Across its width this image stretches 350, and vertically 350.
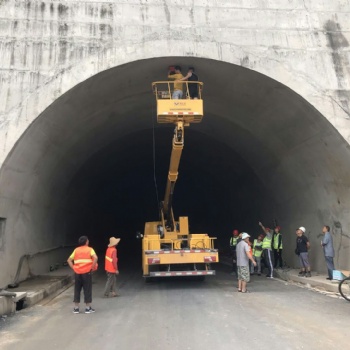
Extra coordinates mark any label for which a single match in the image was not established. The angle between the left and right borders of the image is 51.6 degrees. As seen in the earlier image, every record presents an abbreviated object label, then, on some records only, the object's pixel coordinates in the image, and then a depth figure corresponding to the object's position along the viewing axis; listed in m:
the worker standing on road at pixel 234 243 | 13.60
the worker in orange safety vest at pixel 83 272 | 7.09
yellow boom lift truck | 9.67
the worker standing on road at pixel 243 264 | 9.25
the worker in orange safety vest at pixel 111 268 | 8.77
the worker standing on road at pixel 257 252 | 13.32
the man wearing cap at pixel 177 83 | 10.23
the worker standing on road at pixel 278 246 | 13.68
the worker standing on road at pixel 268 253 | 12.69
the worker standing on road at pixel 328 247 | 10.33
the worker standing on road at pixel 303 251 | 11.26
